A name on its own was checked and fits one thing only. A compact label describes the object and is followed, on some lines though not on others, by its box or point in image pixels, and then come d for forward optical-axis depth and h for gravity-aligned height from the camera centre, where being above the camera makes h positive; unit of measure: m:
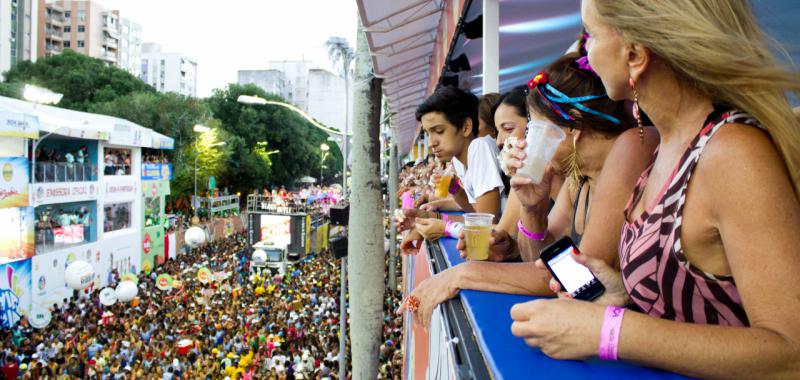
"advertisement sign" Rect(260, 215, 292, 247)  31.58 -3.12
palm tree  14.17 +3.70
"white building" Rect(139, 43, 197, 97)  94.19 +20.25
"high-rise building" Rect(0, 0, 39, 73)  47.34 +14.95
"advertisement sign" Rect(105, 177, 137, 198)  24.95 -0.61
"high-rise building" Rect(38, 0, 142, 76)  66.19 +20.17
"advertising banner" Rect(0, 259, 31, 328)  16.83 -3.97
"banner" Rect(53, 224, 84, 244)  20.94 -2.44
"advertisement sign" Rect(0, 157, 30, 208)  16.91 -0.18
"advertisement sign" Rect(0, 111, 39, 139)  16.92 +1.75
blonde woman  0.89 -0.05
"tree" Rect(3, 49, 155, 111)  40.53 +8.08
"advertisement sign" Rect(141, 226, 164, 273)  27.73 -3.92
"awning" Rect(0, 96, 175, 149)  18.23 +2.29
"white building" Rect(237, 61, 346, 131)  80.81 +14.92
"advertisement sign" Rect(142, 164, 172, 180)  28.91 +0.35
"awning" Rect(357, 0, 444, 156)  6.40 +2.27
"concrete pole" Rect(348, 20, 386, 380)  7.15 -0.70
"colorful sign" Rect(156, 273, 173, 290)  19.64 -4.03
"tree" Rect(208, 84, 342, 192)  44.72 +3.76
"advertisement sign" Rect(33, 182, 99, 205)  19.20 -0.64
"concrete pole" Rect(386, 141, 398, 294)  17.55 -0.83
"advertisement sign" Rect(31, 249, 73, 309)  18.88 -3.98
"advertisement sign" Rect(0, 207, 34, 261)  17.66 -2.03
